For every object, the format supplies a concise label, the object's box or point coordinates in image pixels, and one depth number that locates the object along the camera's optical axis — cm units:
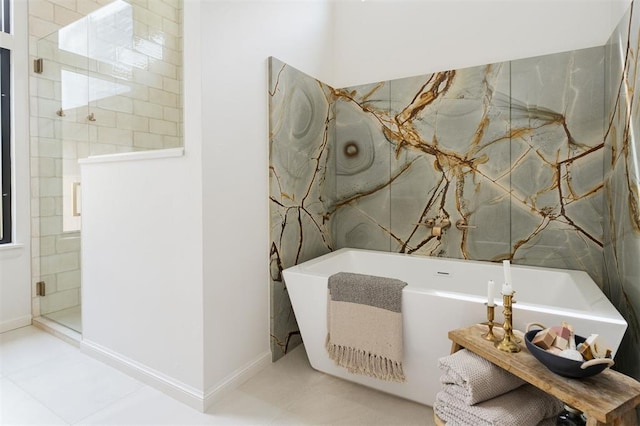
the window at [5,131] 291
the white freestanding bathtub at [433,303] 157
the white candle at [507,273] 140
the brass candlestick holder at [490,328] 144
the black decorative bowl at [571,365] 111
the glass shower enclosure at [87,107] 221
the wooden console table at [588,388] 103
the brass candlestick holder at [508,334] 136
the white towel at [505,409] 121
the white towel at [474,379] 126
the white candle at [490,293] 147
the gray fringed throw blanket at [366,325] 185
